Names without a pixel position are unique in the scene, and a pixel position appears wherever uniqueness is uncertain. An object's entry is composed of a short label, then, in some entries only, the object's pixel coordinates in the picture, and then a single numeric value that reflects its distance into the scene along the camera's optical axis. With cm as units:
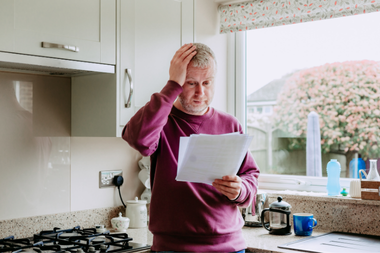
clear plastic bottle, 242
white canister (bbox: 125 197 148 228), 236
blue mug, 218
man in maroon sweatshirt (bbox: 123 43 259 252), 143
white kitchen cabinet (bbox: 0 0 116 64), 164
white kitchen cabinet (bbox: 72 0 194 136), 204
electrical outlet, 238
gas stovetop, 179
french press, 221
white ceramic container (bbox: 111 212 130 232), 225
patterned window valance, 240
